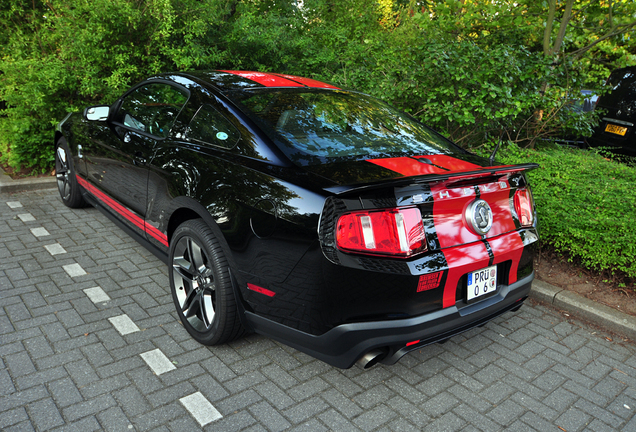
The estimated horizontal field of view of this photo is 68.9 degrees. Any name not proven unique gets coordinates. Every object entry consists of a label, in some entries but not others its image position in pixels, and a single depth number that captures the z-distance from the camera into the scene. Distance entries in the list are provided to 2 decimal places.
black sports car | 2.19
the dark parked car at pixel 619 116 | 6.96
